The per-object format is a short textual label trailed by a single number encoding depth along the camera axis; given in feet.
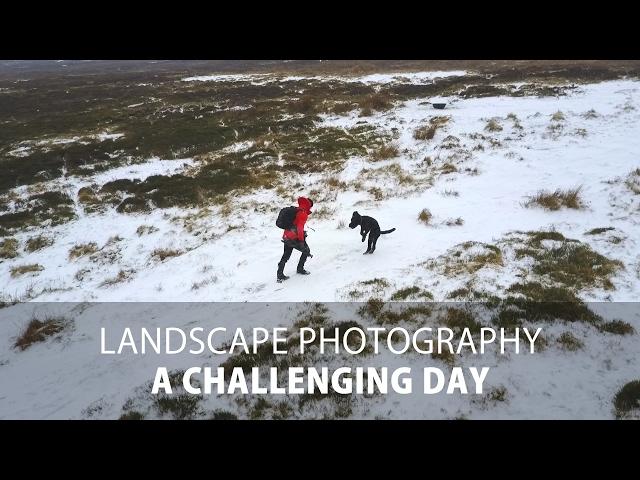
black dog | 34.37
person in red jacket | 30.84
